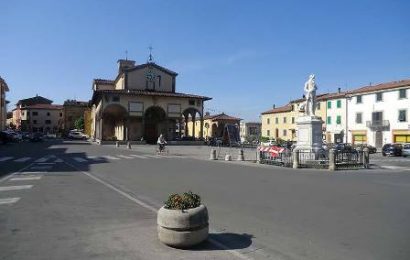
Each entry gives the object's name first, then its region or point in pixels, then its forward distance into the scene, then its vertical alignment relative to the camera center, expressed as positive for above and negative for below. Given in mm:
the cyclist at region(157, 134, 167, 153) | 34594 -457
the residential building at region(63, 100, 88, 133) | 117781 +7271
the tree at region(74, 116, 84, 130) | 109581 +3619
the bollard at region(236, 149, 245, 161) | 27259 -1167
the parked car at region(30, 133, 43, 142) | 61531 -22
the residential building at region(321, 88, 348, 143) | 63875 +3353
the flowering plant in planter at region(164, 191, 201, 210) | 6234 -926
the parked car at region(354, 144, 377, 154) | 45719 -1046
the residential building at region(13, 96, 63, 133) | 125500 +6153
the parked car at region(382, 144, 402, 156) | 39000 -966
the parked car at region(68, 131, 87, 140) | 76469 +374
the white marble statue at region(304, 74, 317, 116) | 24938 +2356
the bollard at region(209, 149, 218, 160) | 28328 -1086
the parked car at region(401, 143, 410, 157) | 38094 -992
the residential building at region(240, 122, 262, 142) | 110250 +3070
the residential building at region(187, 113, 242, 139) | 79938 +3135
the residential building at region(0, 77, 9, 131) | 73744 +6345
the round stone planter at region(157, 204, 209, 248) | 6062 -1257
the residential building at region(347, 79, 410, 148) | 53219 +3419
